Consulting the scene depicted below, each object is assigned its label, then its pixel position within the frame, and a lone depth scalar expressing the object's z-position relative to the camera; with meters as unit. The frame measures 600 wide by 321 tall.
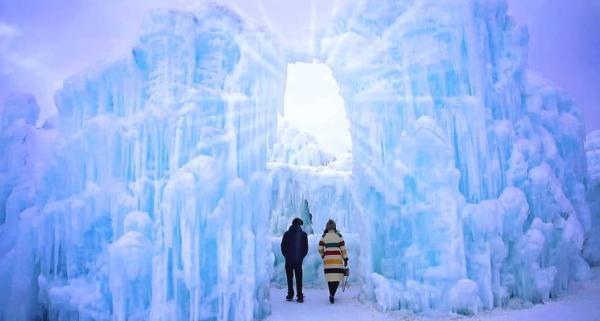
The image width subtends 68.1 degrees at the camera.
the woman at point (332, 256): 8.71
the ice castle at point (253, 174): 7.15
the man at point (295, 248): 8.77
